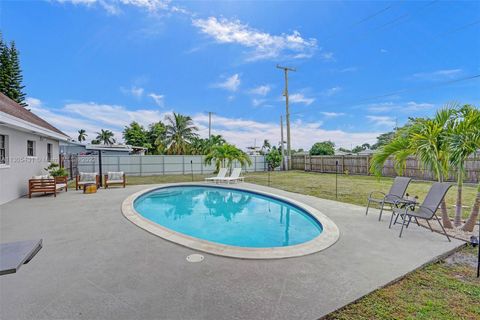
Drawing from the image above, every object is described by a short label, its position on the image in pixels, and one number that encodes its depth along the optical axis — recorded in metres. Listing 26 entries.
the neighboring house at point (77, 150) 20.74
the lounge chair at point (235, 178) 13.44
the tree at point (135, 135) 32.44
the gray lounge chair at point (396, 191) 5.61
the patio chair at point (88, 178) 10.82
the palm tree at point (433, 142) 4.73
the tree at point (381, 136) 39.47
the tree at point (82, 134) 51.44
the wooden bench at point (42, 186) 8.53
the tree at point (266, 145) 42.15
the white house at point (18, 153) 7.46
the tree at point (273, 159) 23.98
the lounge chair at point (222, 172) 14.30
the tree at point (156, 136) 27.04
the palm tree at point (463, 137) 4.21
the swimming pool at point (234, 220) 4.04
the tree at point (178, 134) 26.79
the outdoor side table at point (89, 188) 9.56
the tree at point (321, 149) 35.46
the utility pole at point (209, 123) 32.53
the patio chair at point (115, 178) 11.38
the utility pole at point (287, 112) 23.31
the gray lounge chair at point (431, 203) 4.46
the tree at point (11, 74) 20.73
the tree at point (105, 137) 43.71
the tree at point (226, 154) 15.84
